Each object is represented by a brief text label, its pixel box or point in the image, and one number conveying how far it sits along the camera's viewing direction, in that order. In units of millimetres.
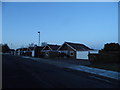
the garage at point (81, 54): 20612
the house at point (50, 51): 25908
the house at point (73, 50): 21140
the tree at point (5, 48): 87005
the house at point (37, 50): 31526
